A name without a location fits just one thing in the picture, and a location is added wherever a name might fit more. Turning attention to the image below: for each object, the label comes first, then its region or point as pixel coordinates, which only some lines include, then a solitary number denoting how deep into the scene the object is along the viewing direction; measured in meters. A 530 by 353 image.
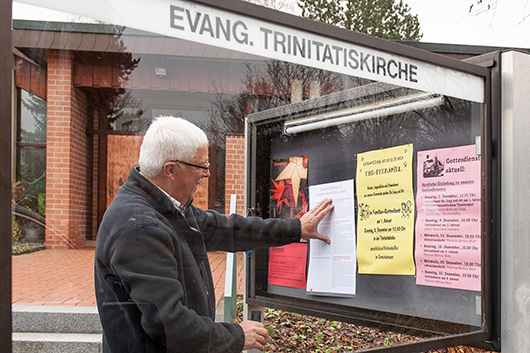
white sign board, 1.22
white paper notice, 2.26
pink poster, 2.01
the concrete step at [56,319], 1.46
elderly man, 1.40
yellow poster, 2.14
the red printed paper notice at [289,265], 2.42
